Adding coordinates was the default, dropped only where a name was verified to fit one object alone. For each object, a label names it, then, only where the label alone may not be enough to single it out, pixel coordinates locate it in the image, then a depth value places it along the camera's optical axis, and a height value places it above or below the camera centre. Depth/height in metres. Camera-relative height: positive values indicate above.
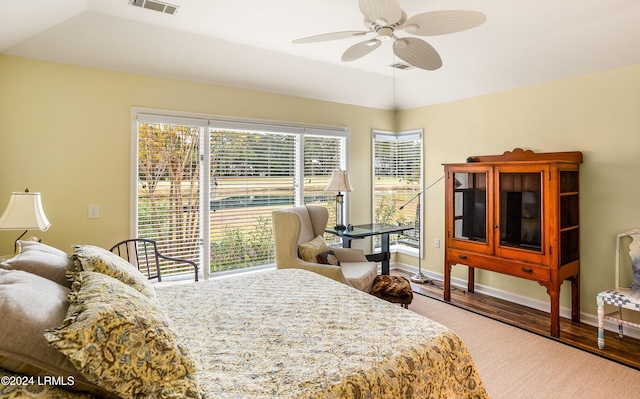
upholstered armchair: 3.33 -0.56
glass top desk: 4.11 -0.38
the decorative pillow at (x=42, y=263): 1.45 -0.25
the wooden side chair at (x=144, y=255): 3.34 -0.51
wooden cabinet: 3.26 -0.19
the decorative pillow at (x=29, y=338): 0.96 -0.37
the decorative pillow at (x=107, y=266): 1.59 -0.29
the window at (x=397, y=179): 5.31 +0.33
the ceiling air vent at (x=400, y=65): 4.14 +1.59
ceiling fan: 1.96 +1.05
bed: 1.17 -0.61
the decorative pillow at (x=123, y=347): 0.98 -0.43
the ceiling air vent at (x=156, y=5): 2.63 +1.48
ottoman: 3.39 -0.87
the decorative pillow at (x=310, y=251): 3.58 -0.50
